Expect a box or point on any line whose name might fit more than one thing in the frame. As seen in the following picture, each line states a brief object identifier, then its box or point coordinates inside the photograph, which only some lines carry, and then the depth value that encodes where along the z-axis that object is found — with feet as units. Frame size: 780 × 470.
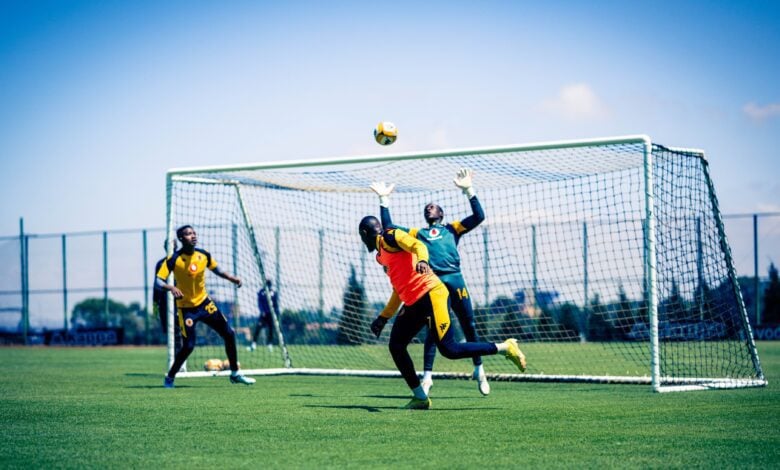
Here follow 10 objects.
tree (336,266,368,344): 70.03
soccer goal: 43.88
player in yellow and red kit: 30.78
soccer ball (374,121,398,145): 43.21
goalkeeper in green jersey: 37.88
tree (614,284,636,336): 70.79
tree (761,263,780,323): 106.52
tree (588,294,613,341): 94.14
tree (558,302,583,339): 93.97
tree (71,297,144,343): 121.19
